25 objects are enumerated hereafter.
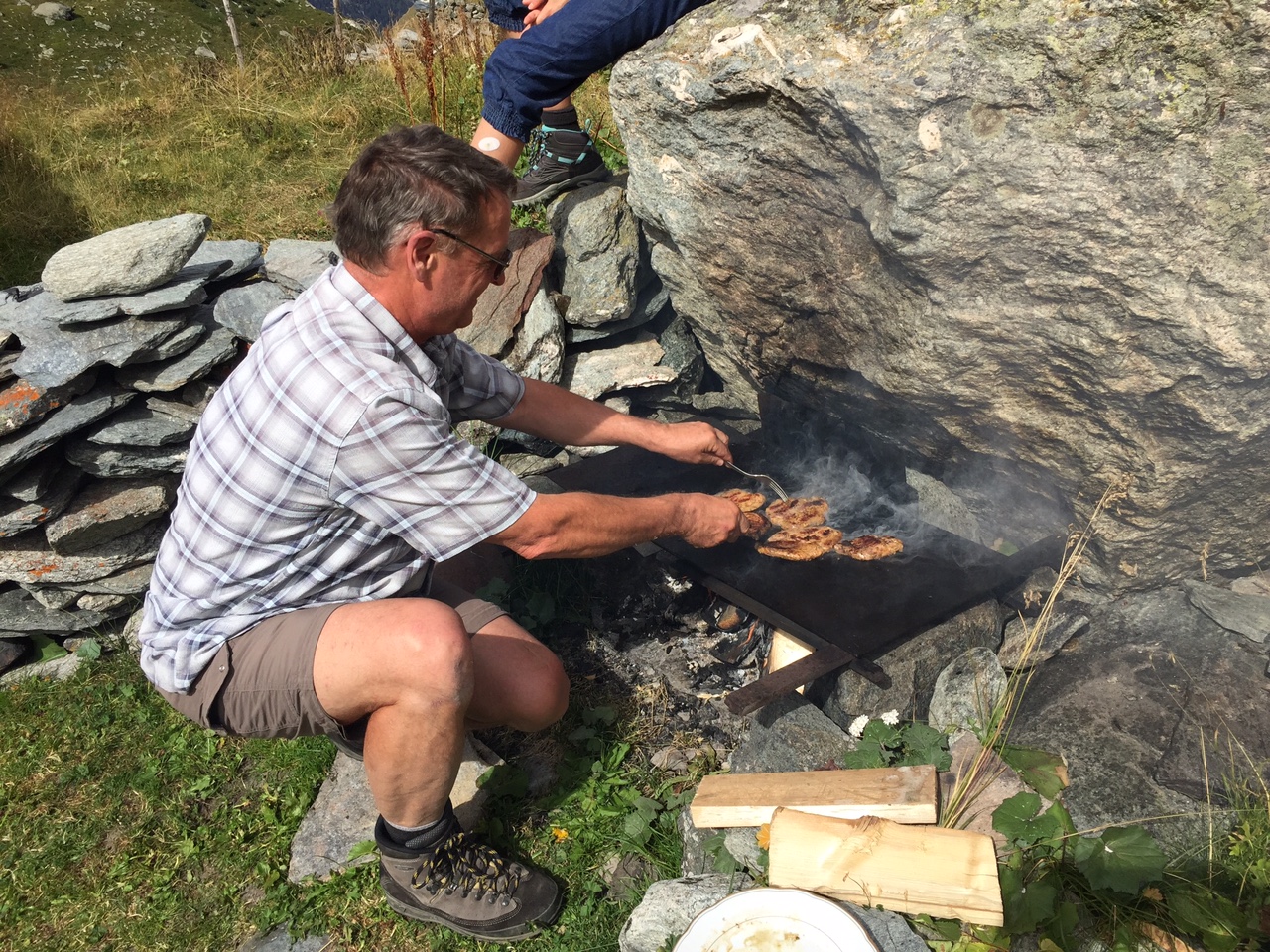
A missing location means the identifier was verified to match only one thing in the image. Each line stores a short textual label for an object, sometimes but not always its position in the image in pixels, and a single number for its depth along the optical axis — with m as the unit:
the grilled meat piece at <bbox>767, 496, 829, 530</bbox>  3.70
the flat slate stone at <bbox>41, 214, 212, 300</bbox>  4.17
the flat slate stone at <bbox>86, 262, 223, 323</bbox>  4.18
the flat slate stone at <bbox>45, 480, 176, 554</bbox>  4.11
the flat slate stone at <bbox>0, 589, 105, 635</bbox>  4.29
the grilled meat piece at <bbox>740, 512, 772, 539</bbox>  3.48
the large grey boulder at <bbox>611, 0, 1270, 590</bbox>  2.58
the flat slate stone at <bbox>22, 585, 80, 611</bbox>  4.27
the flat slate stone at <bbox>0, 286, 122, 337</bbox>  4.11
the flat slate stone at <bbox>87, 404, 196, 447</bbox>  4.14
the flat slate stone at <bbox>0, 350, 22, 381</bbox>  4.05
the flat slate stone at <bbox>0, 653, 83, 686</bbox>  4.29
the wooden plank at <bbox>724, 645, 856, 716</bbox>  2.85
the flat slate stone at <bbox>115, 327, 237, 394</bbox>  4.23
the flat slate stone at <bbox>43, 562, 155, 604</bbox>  4.31
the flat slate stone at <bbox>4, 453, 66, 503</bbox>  4.01
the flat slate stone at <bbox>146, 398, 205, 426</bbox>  4.27
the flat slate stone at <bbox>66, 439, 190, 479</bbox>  4.14
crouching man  2.53
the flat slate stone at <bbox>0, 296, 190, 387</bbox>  4.03
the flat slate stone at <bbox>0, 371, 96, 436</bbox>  3.92
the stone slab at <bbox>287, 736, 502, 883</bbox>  3.24
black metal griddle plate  3.11
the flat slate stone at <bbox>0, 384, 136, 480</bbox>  3.92
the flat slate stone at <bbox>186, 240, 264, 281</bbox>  4.68
